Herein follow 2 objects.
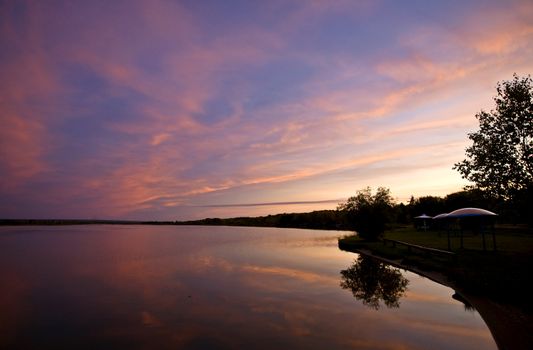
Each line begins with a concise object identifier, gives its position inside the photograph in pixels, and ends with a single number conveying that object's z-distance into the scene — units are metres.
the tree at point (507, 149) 23.44
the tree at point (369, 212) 47.00
